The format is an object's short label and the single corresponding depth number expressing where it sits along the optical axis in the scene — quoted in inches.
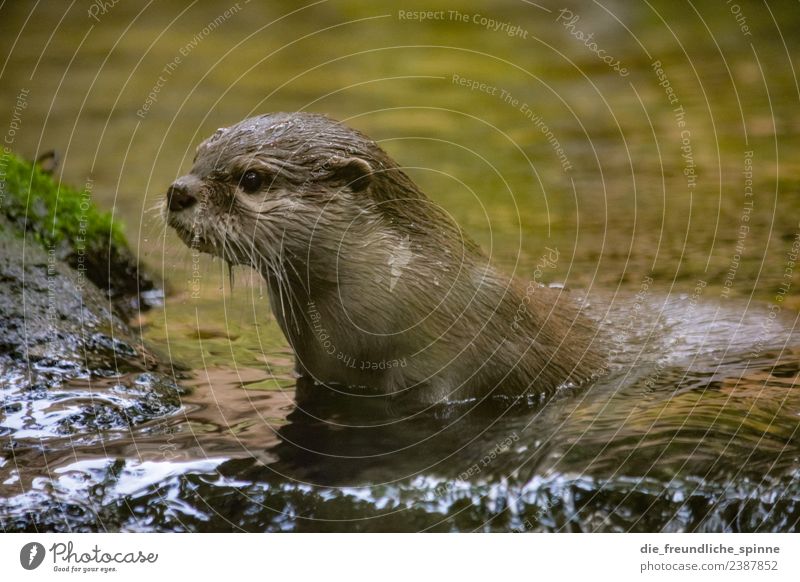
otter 313.1
